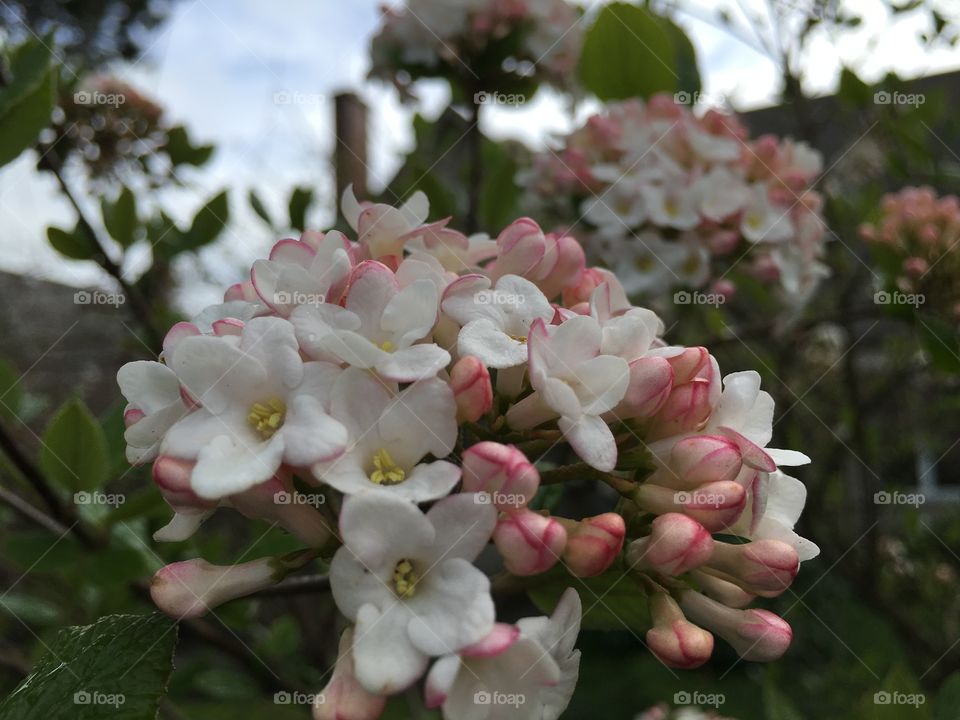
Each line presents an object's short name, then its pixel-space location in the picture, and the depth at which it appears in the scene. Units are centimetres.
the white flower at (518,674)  7
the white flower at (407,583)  7
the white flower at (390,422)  7
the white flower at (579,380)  8
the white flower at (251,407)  7
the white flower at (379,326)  7
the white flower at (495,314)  8
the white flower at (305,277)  8
